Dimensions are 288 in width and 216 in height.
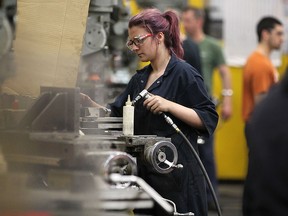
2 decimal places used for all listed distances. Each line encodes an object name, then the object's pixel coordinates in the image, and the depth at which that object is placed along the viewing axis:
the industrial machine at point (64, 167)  5.48
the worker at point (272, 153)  4.56
